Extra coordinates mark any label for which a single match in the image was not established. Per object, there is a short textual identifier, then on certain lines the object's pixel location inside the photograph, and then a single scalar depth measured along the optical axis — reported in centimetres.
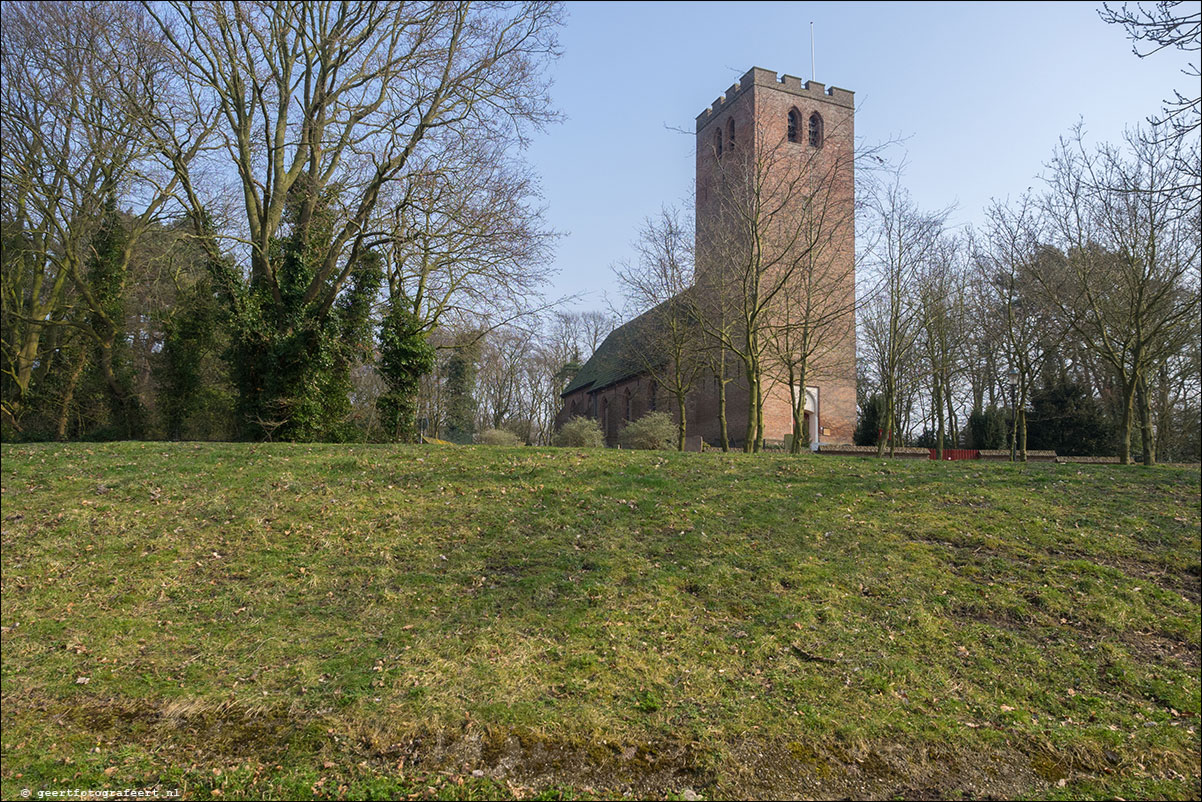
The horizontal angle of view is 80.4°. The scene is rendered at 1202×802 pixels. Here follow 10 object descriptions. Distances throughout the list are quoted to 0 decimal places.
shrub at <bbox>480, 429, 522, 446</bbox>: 3447
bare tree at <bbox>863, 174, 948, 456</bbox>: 2073
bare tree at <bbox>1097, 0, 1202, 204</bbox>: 792
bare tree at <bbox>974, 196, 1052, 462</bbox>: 1916
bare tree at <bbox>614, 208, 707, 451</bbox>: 2319
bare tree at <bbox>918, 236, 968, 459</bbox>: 2361
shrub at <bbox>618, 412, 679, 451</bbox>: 2892
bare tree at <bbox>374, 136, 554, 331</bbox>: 1692
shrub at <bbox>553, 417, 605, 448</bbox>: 3186
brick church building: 1697
